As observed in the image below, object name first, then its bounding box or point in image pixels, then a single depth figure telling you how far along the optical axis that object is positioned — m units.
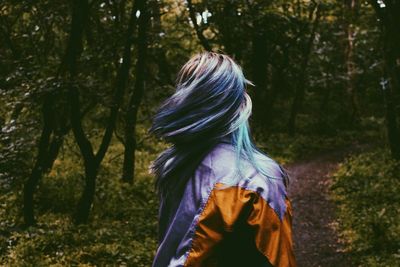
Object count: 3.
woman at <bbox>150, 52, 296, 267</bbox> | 1.85
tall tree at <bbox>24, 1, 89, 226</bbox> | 8.01
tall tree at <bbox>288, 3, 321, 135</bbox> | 20.41
